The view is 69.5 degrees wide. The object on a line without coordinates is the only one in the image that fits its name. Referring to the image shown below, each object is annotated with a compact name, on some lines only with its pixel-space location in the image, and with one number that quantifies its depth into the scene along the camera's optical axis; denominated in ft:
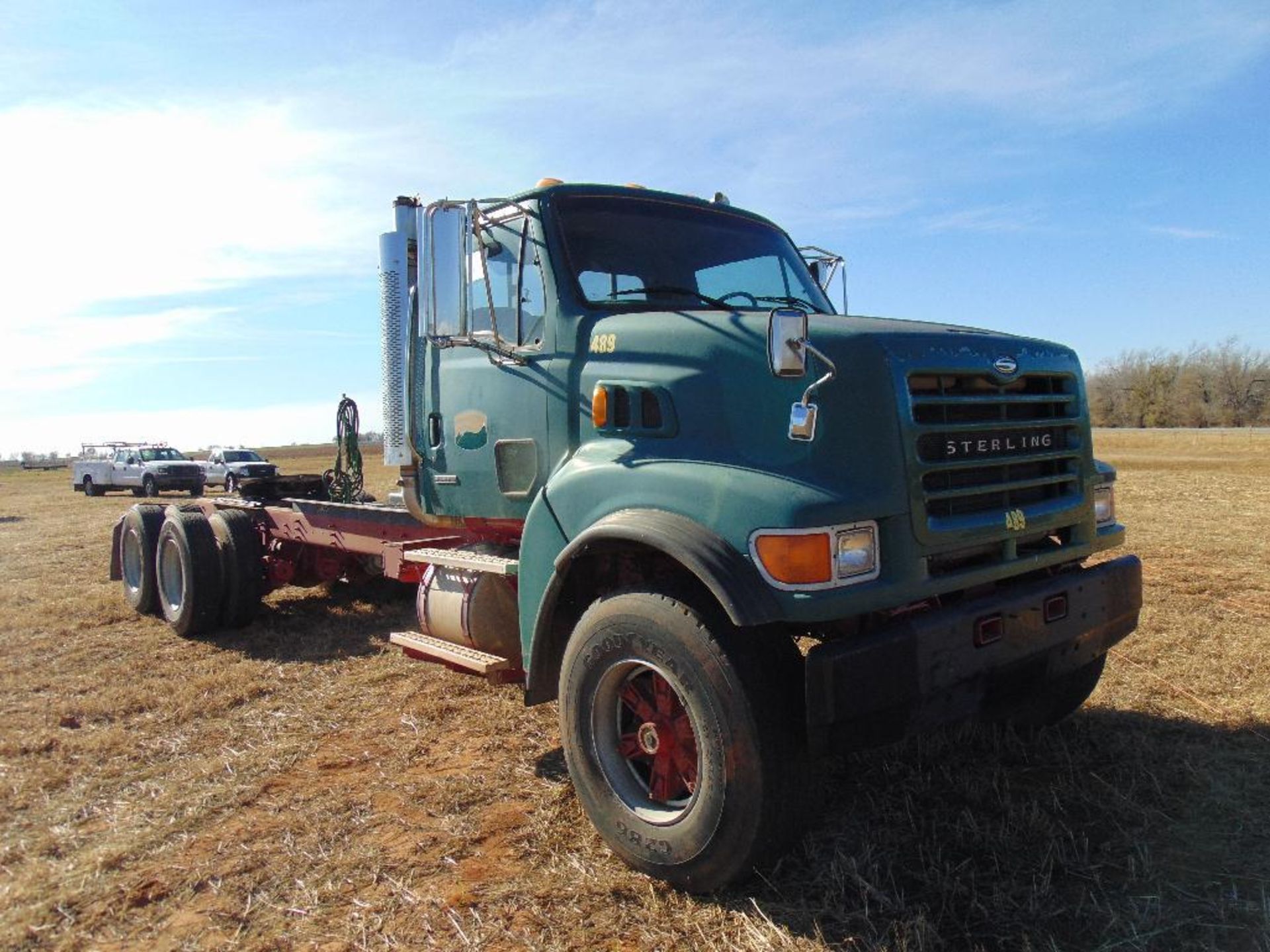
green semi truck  9.98
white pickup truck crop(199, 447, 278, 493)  100.94
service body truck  100.89
